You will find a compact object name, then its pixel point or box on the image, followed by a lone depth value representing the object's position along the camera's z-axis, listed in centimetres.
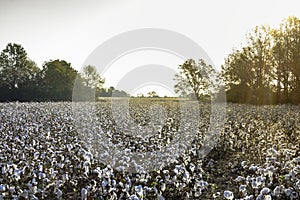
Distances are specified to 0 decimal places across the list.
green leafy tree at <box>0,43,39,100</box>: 4909
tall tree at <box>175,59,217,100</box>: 4806
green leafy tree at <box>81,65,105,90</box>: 5834
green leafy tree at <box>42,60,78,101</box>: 5125
